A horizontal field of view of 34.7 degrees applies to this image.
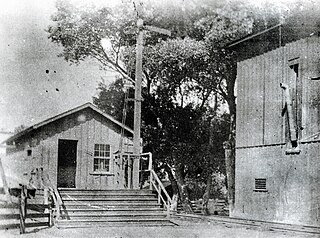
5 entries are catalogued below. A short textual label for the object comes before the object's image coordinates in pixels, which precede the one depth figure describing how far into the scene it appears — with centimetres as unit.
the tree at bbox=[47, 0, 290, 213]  2378
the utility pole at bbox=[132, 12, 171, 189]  1836
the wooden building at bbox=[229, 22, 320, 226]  1523
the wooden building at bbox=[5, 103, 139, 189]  1902
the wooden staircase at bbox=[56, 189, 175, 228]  1362
